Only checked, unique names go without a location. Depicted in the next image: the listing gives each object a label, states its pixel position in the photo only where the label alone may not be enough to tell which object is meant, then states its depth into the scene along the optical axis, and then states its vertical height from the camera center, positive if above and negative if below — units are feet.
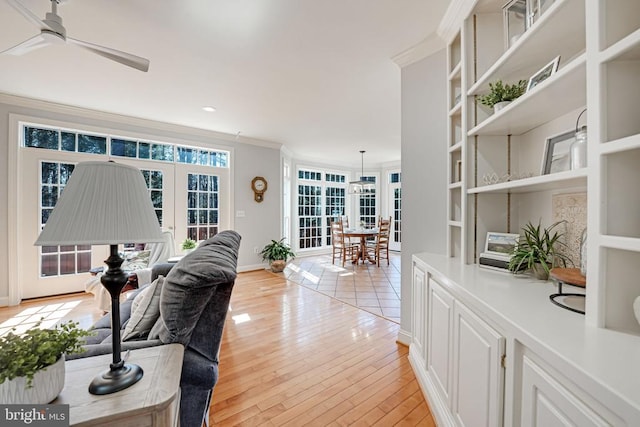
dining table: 18.52 -1.59
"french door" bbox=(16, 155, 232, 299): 11.21 +0.13
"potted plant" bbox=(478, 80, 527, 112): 4.87 +2.27
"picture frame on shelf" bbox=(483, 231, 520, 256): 5.03 -0.59
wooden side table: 2.39 -1.83
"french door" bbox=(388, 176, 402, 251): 25.01 -0.20
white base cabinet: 2.00 -1.46
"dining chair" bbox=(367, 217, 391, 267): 18.80 -2.05
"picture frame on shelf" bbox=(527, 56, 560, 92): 3.89 +2.20
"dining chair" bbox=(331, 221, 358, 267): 18.80 -2.24
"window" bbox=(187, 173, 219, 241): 15.24 +0.37
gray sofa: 3.57 -1.65
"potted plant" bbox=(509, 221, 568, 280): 4.41 -0.71
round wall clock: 17.20 +1.68
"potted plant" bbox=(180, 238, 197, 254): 12.52 -1.60
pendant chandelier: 19.43 +2.09
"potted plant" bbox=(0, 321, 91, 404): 2.19 -1.33
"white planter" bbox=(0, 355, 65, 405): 2.22 -1.56
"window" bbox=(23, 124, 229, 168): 11.61 +3.33
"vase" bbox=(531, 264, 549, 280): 4.47 -1.01
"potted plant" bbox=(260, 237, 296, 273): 16.78 -2.78
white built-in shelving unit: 2.70 +1.32
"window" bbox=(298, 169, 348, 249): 22.94 +0.81
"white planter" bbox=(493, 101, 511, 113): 4.81 +2.02
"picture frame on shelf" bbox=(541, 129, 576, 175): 4.09 +1.01
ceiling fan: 5.08 +3.61
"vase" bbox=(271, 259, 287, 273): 16.71 -3.40
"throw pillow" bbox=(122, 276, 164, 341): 4.25 -1.73
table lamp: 2.53 -0.09
